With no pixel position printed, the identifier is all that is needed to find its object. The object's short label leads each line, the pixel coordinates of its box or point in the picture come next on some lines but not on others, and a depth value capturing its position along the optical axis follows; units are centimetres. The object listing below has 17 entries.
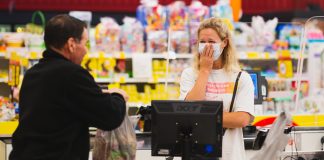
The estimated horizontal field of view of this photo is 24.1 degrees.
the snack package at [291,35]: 963
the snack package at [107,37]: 885
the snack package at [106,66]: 880
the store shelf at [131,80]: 879
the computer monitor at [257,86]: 616
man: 342
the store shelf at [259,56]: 903
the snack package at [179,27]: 893
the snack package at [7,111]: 743
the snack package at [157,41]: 892
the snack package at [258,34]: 934
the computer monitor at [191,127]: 383
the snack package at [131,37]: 893
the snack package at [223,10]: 940
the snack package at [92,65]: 878
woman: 416
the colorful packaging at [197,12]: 928
